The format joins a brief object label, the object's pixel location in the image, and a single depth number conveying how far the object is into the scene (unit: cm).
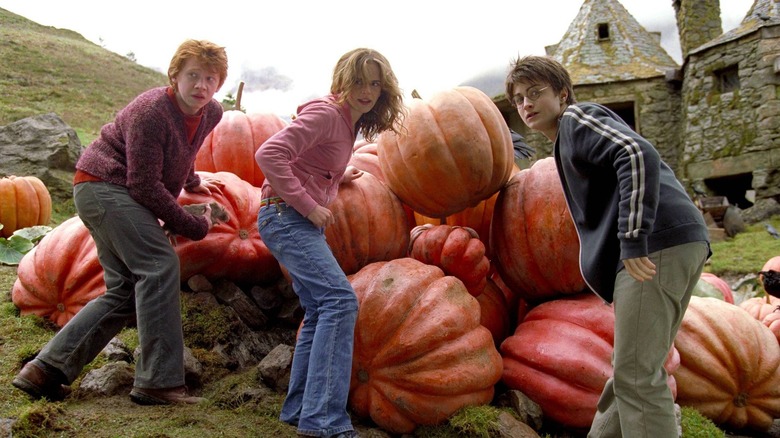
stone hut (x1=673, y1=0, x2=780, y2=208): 1355
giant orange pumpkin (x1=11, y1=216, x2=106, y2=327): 315
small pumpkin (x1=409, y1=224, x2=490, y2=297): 281
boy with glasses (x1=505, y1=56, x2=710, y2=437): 181
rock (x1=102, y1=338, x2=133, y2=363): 274
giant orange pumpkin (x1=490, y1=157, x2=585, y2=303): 282
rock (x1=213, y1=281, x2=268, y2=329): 314
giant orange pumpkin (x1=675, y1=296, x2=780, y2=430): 287
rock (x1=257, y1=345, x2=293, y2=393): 263
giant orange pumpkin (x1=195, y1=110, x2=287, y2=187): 409
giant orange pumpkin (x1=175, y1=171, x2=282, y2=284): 306
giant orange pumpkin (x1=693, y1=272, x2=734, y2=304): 416
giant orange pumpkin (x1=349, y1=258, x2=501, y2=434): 240
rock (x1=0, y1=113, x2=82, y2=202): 757
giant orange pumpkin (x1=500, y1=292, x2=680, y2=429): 253
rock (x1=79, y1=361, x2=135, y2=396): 244
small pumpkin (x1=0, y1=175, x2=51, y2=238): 547
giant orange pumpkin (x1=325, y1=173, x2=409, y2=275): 288
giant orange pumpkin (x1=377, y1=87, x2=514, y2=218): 296
